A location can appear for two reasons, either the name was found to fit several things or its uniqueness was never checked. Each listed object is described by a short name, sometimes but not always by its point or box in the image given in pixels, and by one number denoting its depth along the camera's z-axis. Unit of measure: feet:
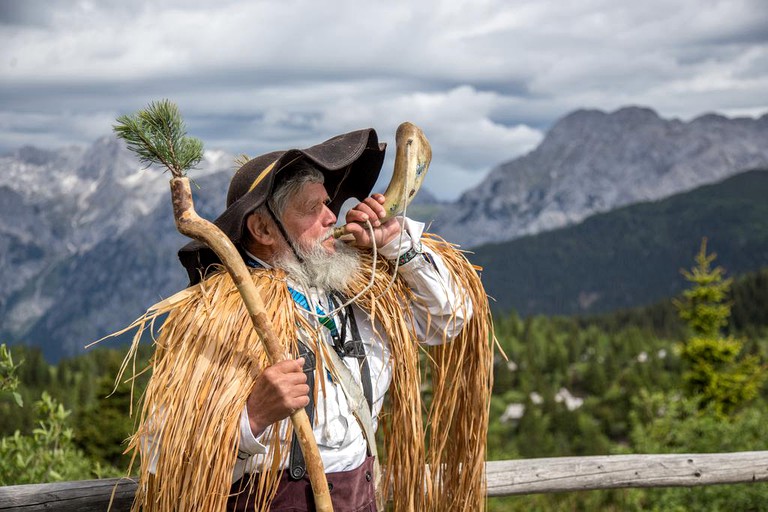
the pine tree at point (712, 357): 67.11
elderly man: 7.93
